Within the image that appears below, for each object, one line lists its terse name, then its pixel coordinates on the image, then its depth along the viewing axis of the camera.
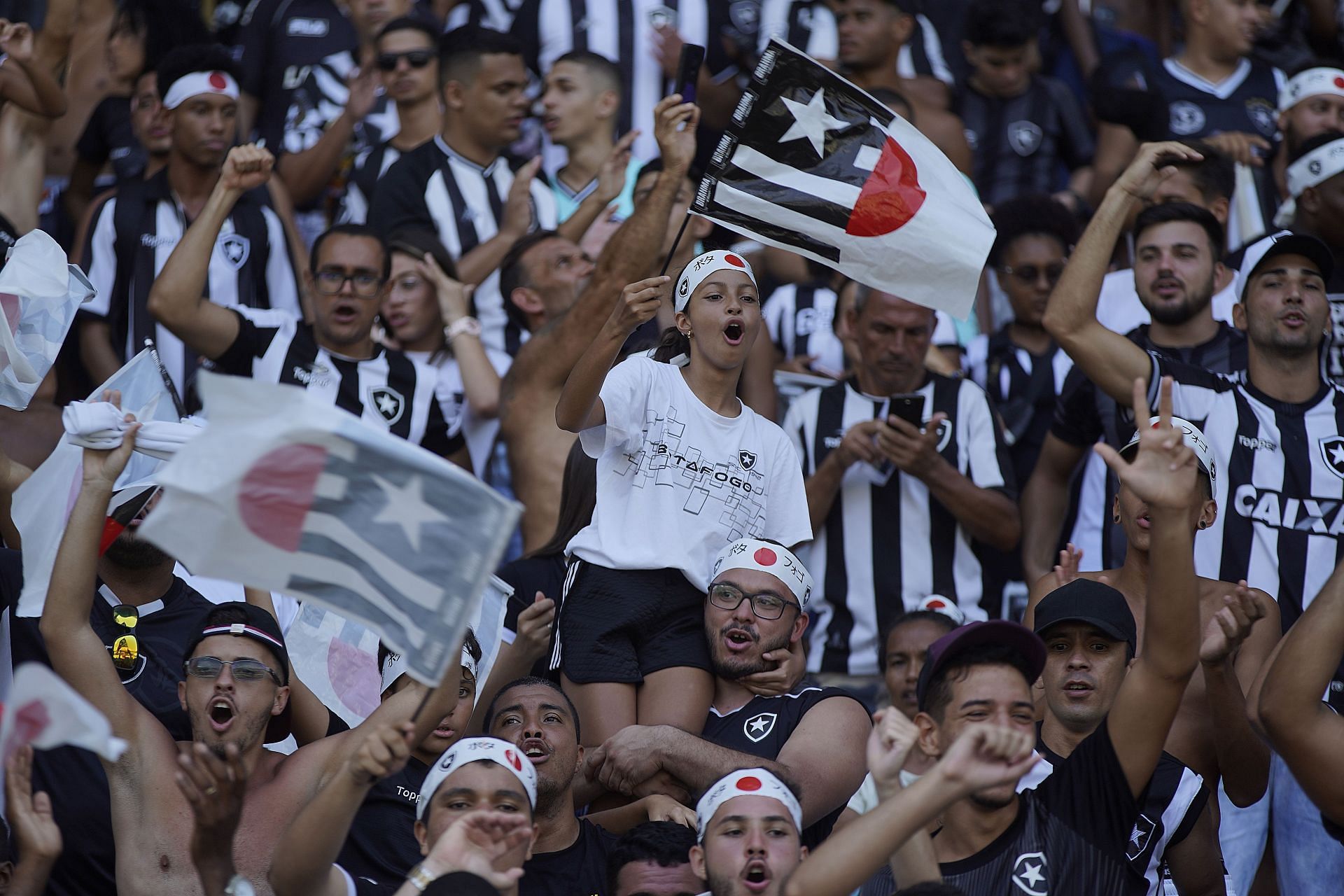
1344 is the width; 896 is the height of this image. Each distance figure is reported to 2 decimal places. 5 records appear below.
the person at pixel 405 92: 18.87
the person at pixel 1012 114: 19.91
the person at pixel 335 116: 19.36
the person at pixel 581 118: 18.87
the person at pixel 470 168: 18.06
